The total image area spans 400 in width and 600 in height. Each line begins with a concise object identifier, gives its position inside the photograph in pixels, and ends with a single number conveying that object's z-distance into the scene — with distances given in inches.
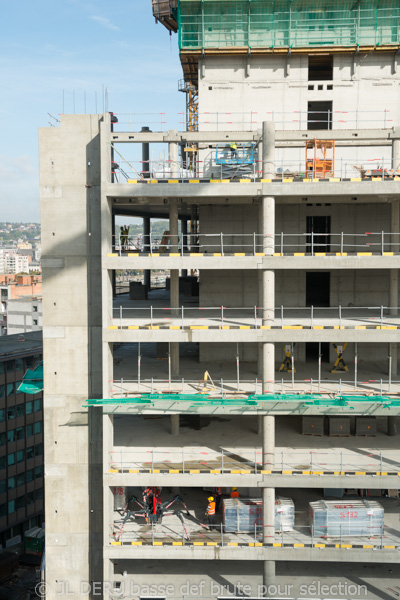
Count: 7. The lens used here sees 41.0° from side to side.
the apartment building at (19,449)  1966.0
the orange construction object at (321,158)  874.1
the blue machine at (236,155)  874.8
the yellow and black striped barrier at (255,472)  768.3
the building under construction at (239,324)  767.1
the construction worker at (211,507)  826.2
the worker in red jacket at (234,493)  876.6
